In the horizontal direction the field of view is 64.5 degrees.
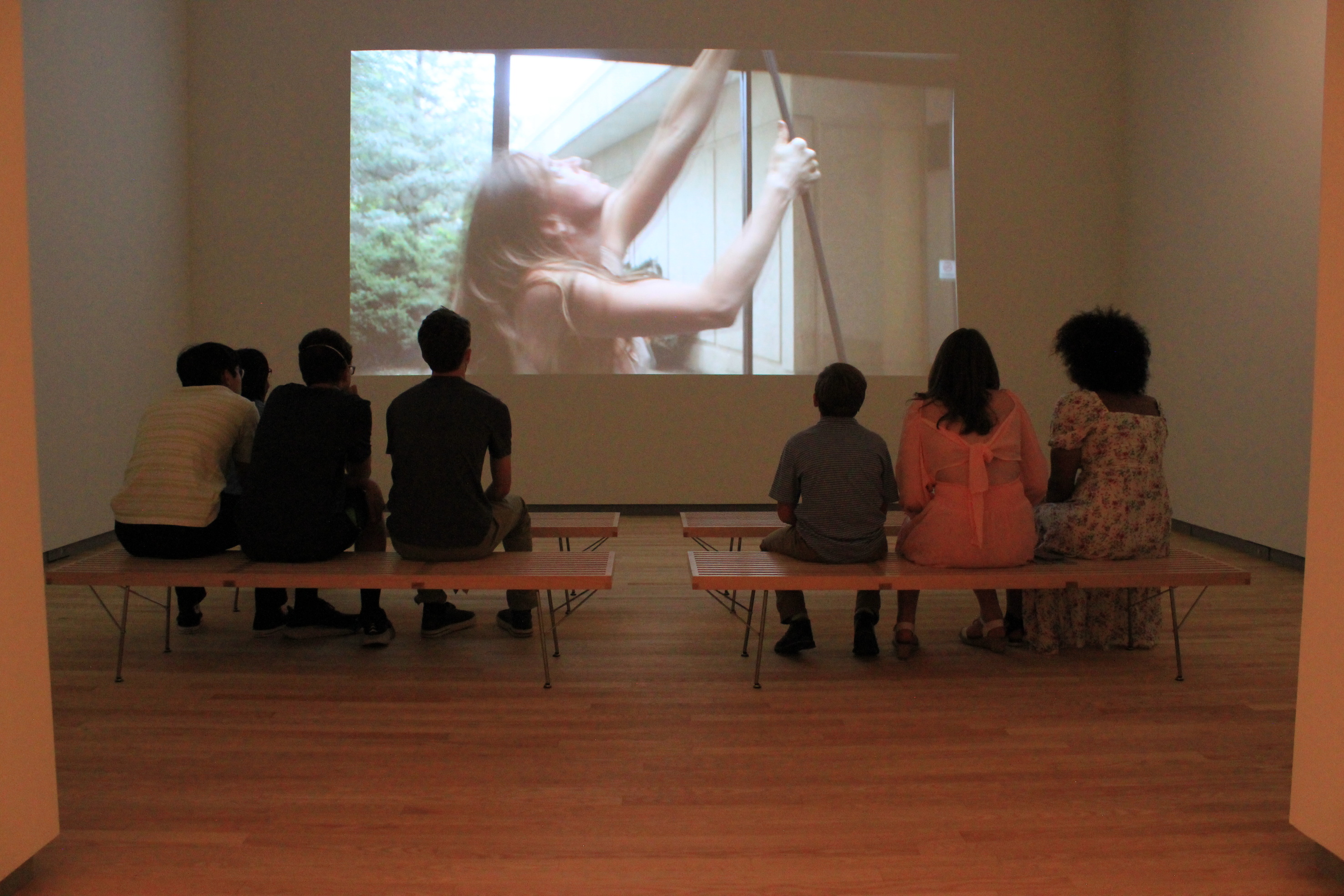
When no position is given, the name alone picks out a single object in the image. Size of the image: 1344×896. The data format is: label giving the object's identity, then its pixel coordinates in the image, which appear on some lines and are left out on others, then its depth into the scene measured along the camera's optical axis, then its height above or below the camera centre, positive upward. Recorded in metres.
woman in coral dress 3.37 -0.37
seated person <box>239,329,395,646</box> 3.45 -0.38
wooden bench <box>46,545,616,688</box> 3.20 -0.69
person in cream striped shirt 3.50 -0.39
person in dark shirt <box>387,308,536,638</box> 3.42 -0.33
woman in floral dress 3.54 -0.36
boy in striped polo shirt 3.44 -0.43
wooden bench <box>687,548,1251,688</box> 3.19 -0.70
